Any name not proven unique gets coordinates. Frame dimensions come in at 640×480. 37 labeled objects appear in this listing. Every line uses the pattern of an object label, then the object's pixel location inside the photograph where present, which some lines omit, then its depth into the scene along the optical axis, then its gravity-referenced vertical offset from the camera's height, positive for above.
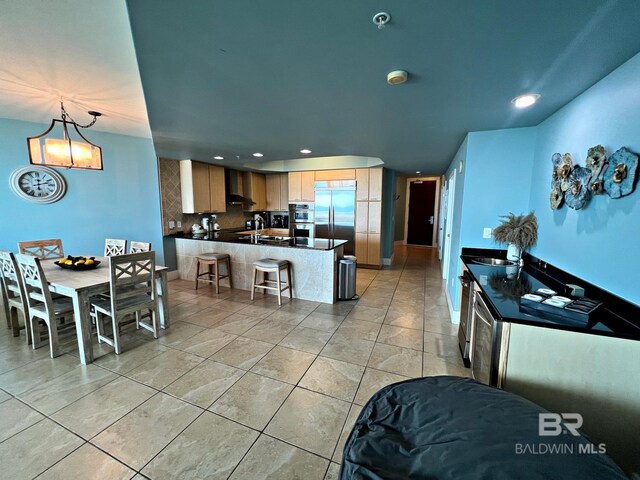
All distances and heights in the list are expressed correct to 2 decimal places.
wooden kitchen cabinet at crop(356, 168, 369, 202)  5.77 +0.62
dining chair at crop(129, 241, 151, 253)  3.35 -0.48
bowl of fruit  2.90 -0.61
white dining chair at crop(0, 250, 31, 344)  2.53 -0.84
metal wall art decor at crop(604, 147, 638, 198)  1.41 +0.23
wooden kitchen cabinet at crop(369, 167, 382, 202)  5.67 +0.61
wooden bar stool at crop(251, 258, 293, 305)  3.75 -0.84
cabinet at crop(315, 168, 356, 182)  5.86 +0.85
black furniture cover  0.76 -0.77
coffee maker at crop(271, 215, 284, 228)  7.16 -0.28
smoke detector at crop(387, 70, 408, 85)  1.61 +0.86
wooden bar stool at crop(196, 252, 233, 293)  4.28 -0.93
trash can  3.94 -1.02
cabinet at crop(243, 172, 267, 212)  6.62 +0.58
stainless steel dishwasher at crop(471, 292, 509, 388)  1.38 -0.81
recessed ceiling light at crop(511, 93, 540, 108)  1.95 +0.88
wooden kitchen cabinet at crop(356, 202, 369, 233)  5.87 -0.10
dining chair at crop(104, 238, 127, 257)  3.67 -0.53
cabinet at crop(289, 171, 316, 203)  6.23 +0.60
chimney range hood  6.10 +0.56
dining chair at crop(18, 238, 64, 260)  3.24 -0.51
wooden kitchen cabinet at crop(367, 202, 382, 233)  5.77 -0.12
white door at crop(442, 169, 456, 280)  4.46 -0.22
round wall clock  3.46 +0.36
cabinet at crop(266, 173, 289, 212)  6.93 +0.52
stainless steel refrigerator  5.91 +0.03
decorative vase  2.68 -0.42
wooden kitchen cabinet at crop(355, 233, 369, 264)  5.98 -0.85
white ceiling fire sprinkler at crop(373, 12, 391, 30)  1.14 +0.87
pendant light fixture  2.38 +0.56
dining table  2.34 -0.73
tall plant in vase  2.55 -0.21
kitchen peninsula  3.88 -0.74
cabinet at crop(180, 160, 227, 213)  5.08 +0.49
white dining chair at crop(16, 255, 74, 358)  2.35 -0.93
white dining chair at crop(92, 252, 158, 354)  2.49 -0.87
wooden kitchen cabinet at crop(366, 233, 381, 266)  5.89 -0.84
